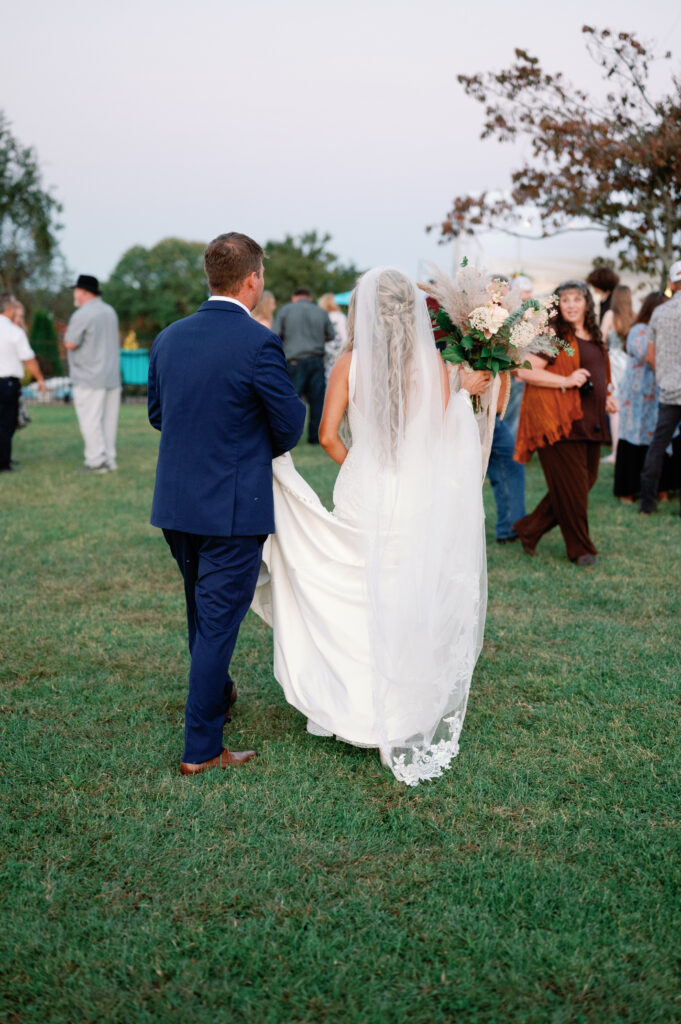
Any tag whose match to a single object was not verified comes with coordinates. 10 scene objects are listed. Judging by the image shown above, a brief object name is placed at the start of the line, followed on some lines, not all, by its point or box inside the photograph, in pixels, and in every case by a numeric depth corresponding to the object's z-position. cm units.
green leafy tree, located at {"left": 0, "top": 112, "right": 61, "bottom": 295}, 3572
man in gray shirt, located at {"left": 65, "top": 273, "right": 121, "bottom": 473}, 1135
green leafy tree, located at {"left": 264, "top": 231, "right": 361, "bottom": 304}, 5044
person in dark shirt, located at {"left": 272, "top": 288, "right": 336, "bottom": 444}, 1362
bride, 368
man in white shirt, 1142
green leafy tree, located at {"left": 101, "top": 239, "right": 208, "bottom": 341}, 5669
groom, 337
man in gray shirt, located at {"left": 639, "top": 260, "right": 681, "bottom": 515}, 857
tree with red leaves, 1164
